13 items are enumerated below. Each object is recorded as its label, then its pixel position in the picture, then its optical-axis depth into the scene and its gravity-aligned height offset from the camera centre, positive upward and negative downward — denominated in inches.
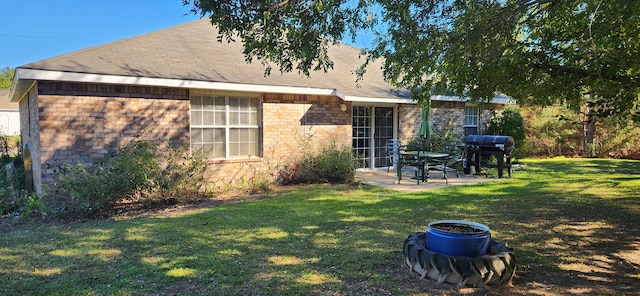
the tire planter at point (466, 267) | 154.6 -51.9
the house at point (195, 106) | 312.3 +31.1
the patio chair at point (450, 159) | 431.5 -25.7
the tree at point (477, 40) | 201.0 +52.8
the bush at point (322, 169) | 428.8 -35.2
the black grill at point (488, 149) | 458.3 -15.3
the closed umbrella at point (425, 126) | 508.7 +12.7
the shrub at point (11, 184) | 313.4 -45.2
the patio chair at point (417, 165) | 423.5 -30.6
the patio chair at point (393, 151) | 485.5 -17.9
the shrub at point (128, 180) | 281.4 -32.0
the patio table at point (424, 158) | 422.6 -24.3
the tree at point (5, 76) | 2063.7 +347.9
